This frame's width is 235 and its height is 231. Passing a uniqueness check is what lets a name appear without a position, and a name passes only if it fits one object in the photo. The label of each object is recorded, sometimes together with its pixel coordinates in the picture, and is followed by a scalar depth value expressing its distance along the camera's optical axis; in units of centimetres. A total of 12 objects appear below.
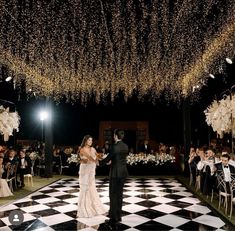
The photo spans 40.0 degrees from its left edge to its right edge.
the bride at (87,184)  545
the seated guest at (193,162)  825
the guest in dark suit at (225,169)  550
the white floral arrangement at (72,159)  1133
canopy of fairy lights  575
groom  500
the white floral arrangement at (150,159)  1120
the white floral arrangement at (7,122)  1008
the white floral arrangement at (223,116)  818
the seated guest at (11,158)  773
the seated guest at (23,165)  868
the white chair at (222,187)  543
